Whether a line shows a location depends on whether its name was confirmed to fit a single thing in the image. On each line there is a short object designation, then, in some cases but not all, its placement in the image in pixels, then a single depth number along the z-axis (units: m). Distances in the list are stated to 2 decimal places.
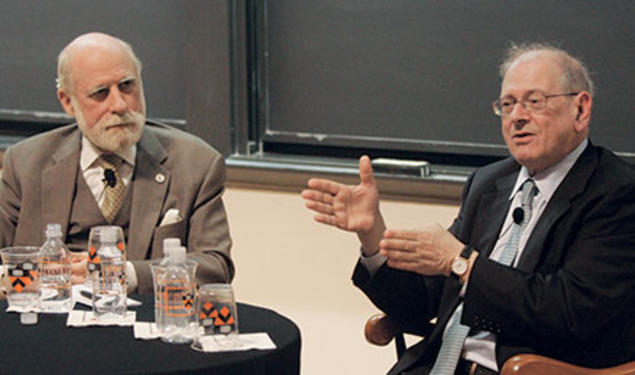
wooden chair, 5.13
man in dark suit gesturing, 5.44
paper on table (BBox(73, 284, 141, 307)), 5.74
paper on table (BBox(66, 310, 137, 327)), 5.34
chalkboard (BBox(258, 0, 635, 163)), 7.67
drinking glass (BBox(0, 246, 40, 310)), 5.64
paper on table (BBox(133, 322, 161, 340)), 5.13
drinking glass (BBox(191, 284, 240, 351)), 5.04
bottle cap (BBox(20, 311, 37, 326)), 5.38
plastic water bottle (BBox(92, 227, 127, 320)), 5.47
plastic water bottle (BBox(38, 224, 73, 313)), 5.67
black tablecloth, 4.68
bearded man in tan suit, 6.74
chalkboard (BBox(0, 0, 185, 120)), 9.10
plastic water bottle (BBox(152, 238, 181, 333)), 5.18
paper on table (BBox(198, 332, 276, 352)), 4.94
